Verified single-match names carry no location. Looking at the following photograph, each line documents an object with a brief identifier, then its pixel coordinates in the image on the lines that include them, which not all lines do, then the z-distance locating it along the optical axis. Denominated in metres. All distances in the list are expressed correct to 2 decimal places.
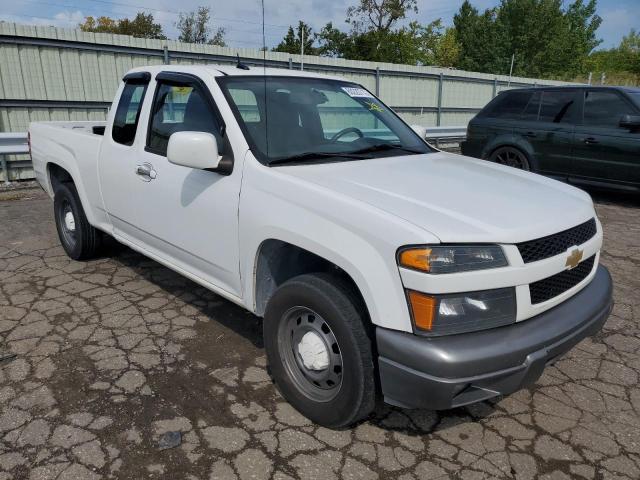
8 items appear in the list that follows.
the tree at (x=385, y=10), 40.69
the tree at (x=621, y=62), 39.49
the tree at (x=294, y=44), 44.41
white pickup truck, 2.15
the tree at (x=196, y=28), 47.91
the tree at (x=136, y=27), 52.44
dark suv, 7.37
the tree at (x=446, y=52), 51.41
